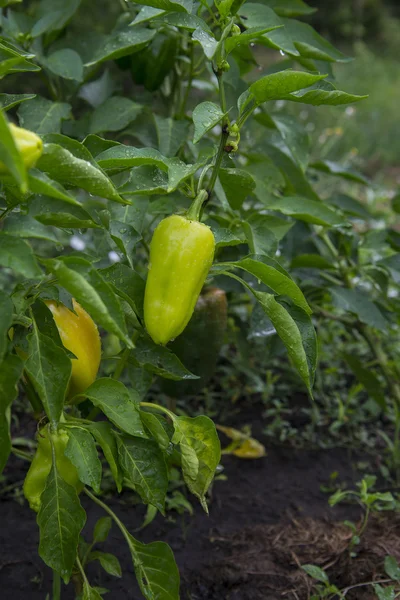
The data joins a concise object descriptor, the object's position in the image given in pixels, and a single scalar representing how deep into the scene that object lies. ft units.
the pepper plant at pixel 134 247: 3.98
